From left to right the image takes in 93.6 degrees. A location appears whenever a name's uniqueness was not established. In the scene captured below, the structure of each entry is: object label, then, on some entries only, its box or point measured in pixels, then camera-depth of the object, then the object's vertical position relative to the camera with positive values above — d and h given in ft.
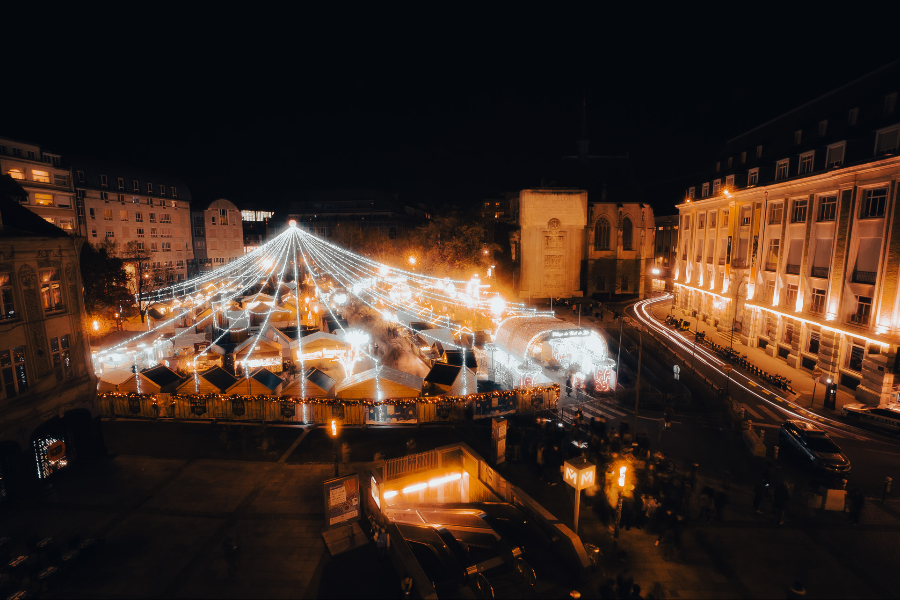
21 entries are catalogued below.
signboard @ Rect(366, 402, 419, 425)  53.42 -21.22
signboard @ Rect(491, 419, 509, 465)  44.16 -20.02
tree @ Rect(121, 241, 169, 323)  142.10 -10.08
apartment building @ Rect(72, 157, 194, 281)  146.10 +12.46
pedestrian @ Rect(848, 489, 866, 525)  35.94 -21.54
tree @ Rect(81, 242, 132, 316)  96.68 -9.09
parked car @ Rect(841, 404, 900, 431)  54.19 -21.65
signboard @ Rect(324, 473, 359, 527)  33.32 -20.32
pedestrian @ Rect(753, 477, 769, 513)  37.27 -21.42
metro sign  32.48 -17.37
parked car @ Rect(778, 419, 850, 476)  43.09 -21.13
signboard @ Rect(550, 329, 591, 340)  69.05 -13.93
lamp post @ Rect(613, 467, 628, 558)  32.80 -20.89
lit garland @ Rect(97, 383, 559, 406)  53.16 -19.65
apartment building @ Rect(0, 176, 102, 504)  36.88 -10.61
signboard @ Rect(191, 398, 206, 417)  55.11 -21.11
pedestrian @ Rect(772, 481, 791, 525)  35.65 -20.94
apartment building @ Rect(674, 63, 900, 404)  63.52 +2.23
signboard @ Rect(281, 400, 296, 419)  54.54 -21.15
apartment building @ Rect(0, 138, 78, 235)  110.01 +17.58
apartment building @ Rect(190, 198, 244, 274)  203.62 +4.54
